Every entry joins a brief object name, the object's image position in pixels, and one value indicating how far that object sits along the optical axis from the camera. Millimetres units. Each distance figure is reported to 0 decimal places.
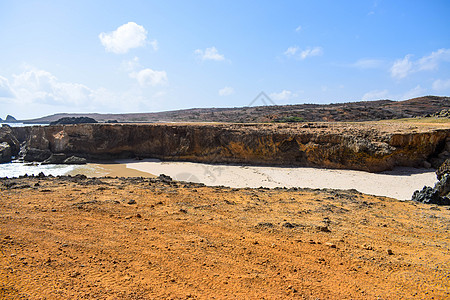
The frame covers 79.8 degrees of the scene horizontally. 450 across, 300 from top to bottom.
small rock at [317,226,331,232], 5656
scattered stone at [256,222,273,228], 5852
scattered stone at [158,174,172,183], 12641
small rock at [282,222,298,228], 5843
